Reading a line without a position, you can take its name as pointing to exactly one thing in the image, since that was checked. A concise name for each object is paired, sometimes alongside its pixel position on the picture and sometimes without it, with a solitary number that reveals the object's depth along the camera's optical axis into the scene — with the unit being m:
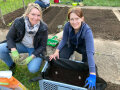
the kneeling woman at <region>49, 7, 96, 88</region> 1.42
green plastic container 2.62
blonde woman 1.66
